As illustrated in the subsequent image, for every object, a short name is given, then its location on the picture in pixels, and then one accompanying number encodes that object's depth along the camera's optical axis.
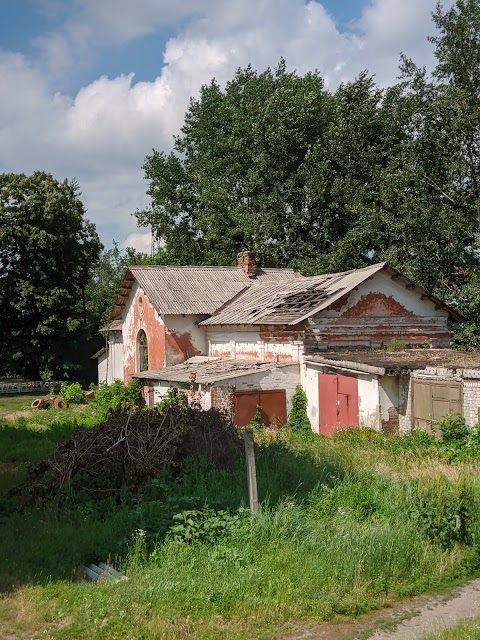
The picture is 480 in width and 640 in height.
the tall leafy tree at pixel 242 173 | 34.22
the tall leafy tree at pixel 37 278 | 34.94
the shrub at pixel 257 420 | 19.50
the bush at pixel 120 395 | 24.28
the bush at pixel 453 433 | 13.73
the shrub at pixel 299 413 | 20.00
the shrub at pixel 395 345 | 21.47
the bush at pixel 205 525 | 7.86
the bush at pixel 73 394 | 29.52
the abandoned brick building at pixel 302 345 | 16.86
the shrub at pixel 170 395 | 19.74
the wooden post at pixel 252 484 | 8.33
